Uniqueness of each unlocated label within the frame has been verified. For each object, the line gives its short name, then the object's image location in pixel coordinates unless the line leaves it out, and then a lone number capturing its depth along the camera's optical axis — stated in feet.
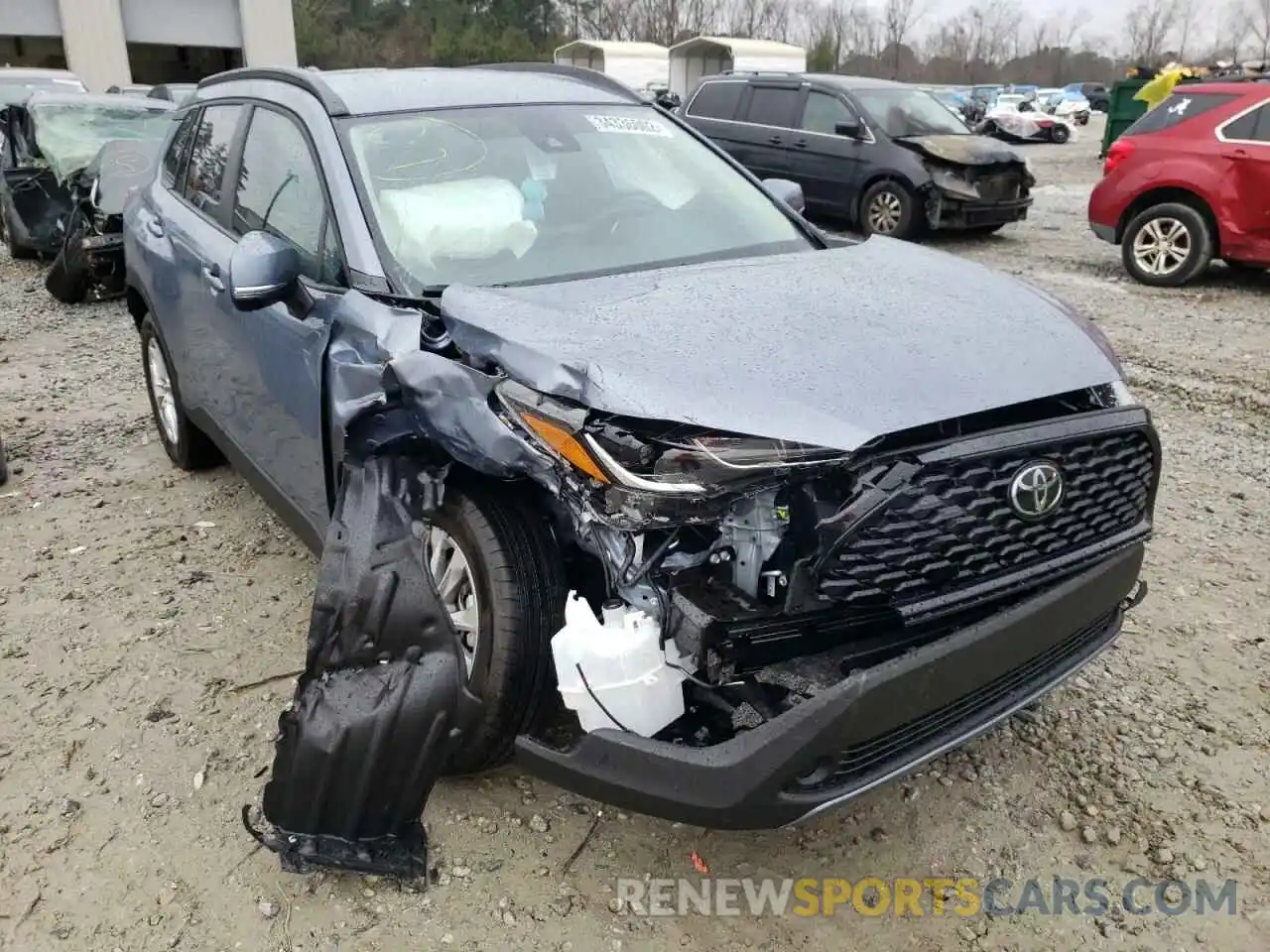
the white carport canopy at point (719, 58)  134.00
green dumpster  60.64
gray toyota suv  6.72
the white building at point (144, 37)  90.84
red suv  26.00
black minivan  34.17
